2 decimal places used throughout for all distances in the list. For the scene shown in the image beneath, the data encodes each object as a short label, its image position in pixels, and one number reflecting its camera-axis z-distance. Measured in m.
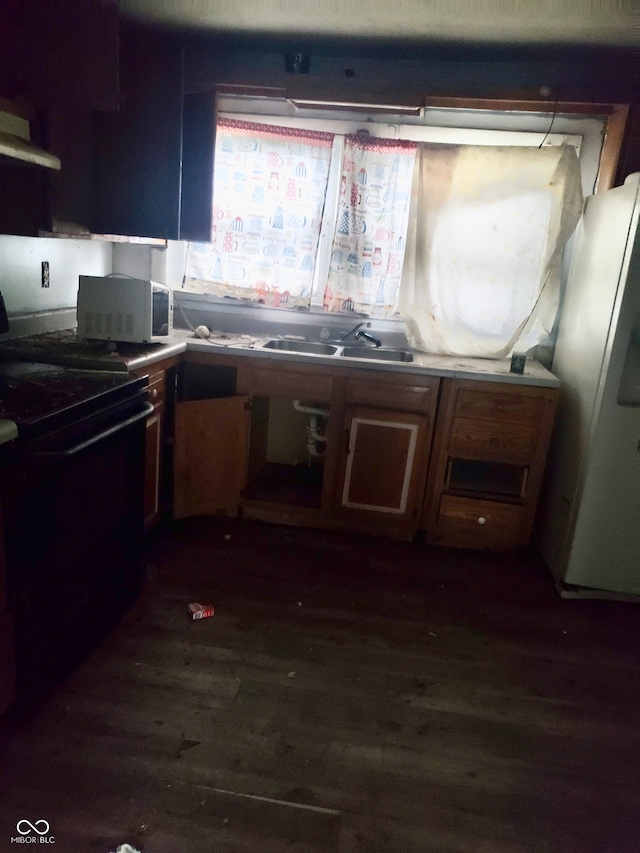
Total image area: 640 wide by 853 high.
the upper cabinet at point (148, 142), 2.55
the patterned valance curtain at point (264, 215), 3.08
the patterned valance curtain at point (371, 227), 3.03
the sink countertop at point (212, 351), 2.21
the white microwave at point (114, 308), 2.43
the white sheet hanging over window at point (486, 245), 2.91
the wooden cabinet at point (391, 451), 2.77
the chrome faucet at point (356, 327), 3.13
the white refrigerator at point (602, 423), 2.33
